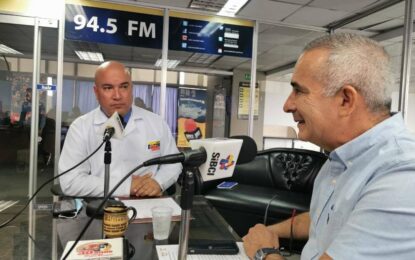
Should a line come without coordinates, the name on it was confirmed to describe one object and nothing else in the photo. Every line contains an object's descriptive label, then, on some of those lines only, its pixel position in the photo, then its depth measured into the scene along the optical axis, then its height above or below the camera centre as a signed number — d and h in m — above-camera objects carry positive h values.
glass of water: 1.10 -0.37
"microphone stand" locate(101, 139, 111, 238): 1.33 -0.19
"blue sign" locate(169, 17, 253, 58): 4.16 +1.09
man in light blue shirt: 0.69 -0.05
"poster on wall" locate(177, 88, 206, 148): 5.54 +0.08
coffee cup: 1.05 -0.35
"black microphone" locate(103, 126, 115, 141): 1.34 -0.08
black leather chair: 3.04 -0.73
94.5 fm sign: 3.79 +1.08
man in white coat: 1.82 -0.15
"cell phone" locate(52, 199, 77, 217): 1.28 -0.39
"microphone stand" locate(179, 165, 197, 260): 0.75 -0.21
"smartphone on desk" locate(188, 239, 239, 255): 1.00 -0.40
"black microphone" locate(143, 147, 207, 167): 0.77 -0.10
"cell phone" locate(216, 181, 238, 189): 3.46 -0.71
